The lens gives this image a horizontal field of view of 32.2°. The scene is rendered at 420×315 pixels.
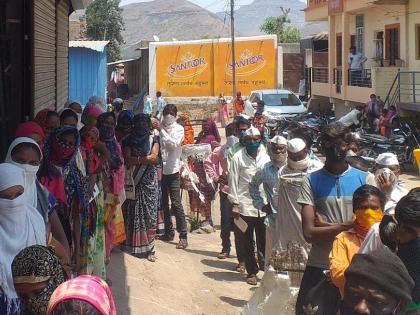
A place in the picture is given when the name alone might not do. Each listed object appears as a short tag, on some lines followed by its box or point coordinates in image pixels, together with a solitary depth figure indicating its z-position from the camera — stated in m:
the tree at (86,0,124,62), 56.44
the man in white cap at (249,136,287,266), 6.53
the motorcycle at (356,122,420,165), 16.42
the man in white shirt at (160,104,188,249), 8.84
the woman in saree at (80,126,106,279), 5.75
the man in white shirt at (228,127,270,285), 7.20
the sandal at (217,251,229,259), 8.76
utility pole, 33.76
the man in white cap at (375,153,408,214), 4.39
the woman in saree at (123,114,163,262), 7.59
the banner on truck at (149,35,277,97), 38.41
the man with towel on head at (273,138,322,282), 5.71
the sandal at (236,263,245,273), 8.07
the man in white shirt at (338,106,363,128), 20.23
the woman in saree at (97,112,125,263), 6.71
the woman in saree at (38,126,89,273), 4.56
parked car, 24.29
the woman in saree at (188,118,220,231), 9.71
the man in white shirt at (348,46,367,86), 25.27
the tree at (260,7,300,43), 70.56
